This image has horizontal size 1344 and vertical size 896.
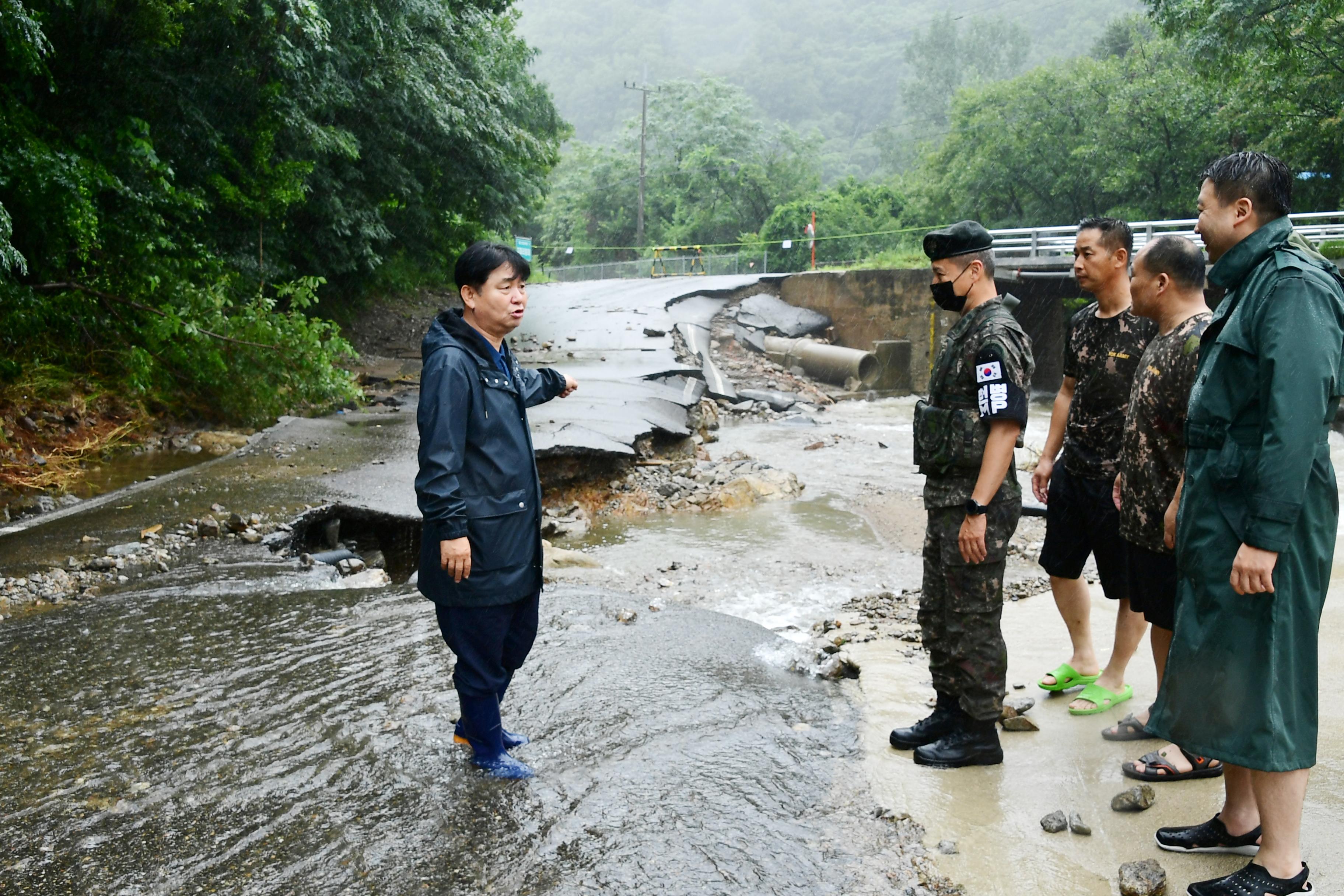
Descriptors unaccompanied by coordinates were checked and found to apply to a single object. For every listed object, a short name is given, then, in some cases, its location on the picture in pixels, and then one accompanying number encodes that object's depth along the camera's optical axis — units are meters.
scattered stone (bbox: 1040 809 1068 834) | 2.91
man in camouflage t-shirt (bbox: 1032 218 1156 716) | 3.77
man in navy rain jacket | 2.96
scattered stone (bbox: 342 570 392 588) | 5.60
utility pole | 55.19
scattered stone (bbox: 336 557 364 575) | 5.93
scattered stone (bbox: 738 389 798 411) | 17.50
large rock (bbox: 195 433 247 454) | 8.95
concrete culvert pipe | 20.77
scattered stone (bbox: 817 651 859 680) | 4.45
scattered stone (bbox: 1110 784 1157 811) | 2.99
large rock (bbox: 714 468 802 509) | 9.73
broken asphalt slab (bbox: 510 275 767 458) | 10.70
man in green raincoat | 2.32
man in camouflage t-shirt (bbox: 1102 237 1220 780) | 3.25
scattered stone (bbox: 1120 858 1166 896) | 2.52
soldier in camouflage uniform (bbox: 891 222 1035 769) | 3.22
